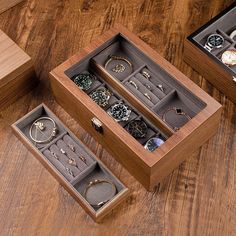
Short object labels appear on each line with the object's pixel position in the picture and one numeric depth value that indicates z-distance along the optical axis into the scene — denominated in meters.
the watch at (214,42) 1.52
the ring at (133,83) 1.48
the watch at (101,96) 1.47
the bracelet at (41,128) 1.47
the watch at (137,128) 1.42
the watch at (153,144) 1.41
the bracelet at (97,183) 1.39
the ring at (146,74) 1.48
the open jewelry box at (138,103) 1.36
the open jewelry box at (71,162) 1.38
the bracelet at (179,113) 1.45
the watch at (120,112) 1.45
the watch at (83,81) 1.48
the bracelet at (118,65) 1.52
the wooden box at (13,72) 1.47
